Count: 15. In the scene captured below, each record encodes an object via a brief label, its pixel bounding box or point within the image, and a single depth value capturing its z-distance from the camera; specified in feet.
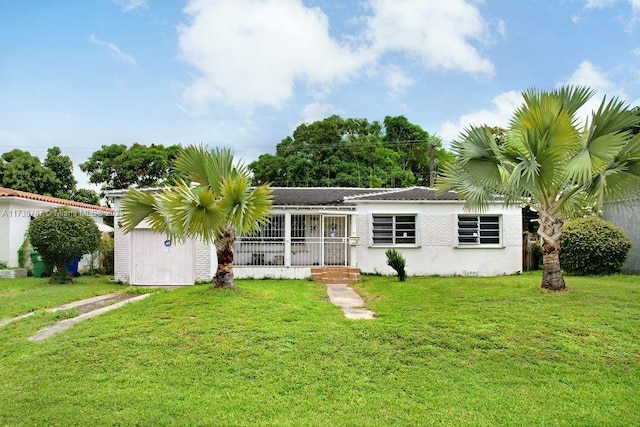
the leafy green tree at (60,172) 99.40
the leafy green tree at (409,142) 130.00
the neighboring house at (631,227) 51.60
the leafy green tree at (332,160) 112.37
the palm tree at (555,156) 31.37
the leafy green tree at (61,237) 49.49
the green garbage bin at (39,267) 58.66
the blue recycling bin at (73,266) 57.28
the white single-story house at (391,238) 54.03
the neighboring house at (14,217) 61.21
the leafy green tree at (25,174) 92.58
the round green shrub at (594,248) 48.12
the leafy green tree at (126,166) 108.37
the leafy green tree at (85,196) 104.22
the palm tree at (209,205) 30.83
